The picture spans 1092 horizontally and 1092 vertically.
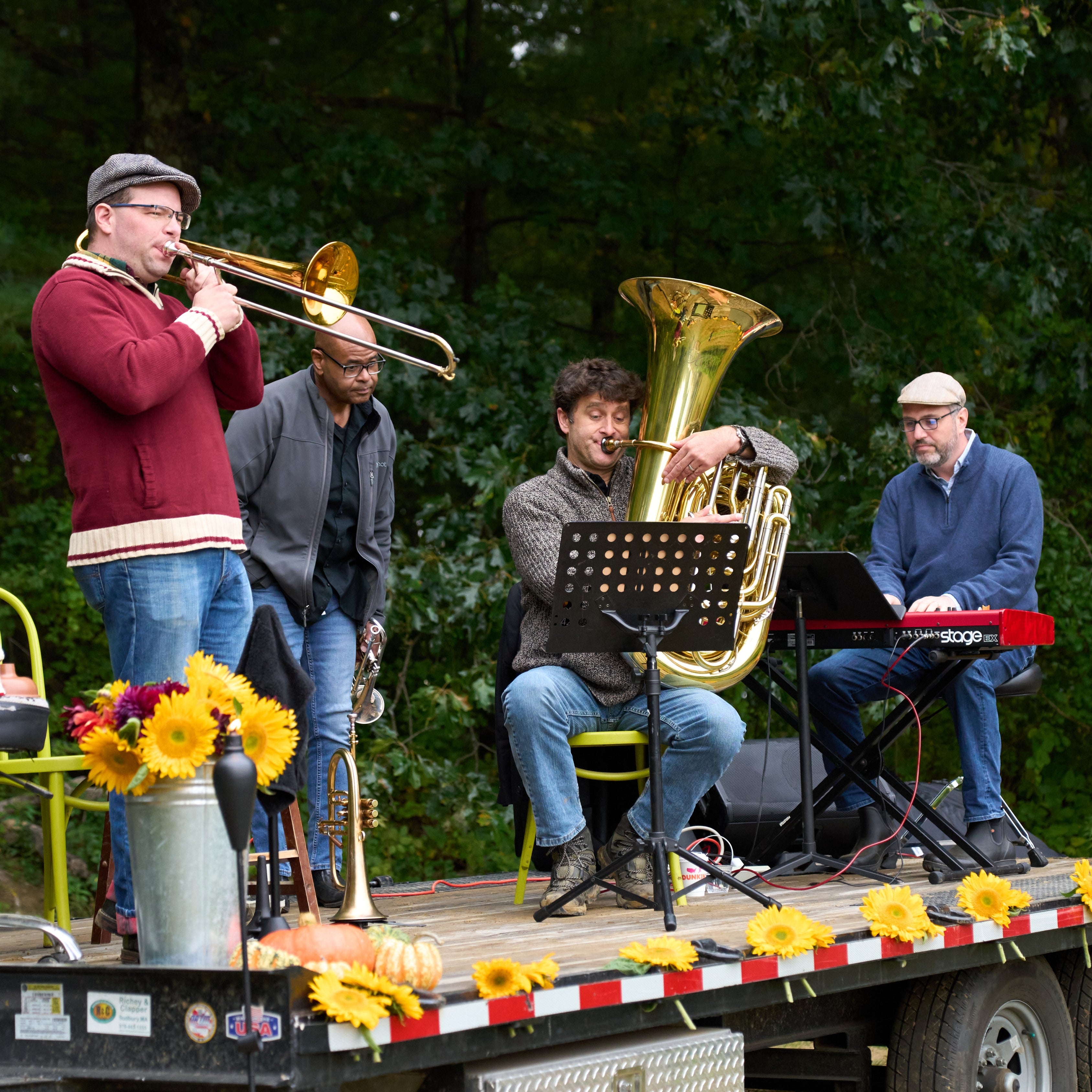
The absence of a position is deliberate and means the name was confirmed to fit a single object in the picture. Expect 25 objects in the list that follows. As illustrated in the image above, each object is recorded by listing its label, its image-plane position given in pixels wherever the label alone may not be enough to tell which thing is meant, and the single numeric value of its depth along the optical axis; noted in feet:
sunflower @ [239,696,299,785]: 15.98
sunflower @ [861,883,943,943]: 21.09
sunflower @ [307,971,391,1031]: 13.91
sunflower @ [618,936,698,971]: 17.25
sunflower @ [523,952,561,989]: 15.89
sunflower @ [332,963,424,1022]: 14.26
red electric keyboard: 27.71
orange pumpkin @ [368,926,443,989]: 14.70
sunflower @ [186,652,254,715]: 15.79
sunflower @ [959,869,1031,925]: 22.88
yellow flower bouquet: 15.61
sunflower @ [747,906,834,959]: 19.10
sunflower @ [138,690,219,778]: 15.57
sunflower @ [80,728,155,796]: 15.88
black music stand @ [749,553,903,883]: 28.43
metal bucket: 15.65
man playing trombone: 18.80
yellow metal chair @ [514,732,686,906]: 25.18
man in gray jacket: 25.48
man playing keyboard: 30.48
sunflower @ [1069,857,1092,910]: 25.68
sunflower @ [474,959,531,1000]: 15.49
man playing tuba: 24.72
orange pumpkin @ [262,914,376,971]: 14.83
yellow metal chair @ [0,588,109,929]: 21.07
